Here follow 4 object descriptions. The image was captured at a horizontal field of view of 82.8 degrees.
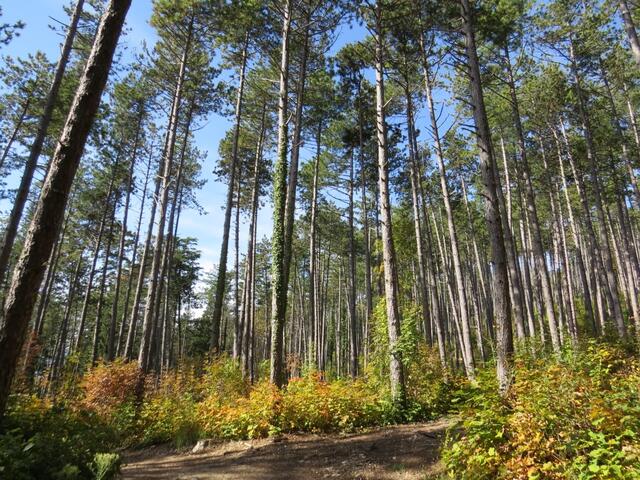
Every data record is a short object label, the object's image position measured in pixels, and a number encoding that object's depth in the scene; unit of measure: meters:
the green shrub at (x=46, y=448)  3.16
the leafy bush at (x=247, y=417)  7.09
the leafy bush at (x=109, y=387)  9.50
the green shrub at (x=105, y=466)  3.66
